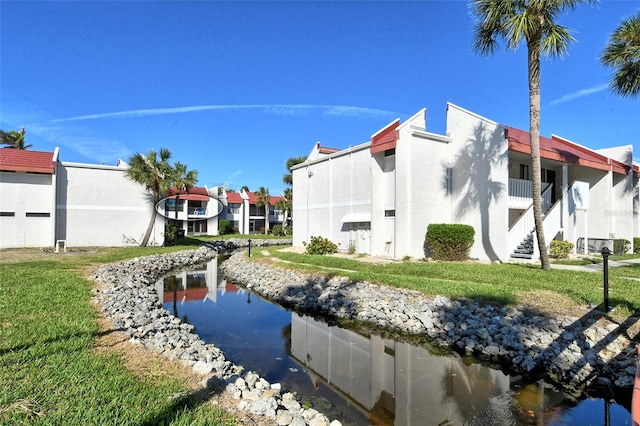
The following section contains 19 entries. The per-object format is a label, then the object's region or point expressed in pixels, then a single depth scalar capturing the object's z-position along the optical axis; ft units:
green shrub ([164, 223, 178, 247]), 90.58
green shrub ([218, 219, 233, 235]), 166.71
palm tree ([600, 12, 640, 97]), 42.60
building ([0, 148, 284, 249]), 73.61
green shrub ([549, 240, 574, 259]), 53.62
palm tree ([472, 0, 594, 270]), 37.42
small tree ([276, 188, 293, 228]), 160.76
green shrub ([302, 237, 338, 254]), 65.67
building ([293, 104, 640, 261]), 52.42
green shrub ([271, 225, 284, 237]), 155.53
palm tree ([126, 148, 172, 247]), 81.00
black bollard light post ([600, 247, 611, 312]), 24.30
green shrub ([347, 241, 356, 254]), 64.18
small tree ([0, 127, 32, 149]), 120.37
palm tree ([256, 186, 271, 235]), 178.19
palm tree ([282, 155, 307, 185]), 135.55
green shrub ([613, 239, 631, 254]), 62.85
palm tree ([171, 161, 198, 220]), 84.89
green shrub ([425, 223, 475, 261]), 51.49
